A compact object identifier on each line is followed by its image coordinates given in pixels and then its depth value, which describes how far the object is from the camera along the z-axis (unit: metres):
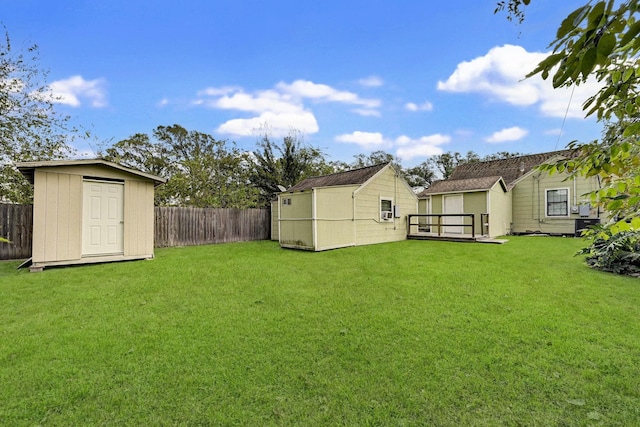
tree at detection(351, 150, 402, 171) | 28.23
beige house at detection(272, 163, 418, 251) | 9.59
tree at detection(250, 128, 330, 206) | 20.09
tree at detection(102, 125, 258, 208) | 16.94
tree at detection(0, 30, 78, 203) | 9.77
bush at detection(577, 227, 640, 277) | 5.92
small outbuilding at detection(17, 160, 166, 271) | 6.59
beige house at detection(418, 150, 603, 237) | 13.08
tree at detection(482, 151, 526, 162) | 27.06
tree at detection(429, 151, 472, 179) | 27.77
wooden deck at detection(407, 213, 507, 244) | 11.72
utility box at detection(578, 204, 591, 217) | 12.61
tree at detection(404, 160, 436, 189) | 28.20
